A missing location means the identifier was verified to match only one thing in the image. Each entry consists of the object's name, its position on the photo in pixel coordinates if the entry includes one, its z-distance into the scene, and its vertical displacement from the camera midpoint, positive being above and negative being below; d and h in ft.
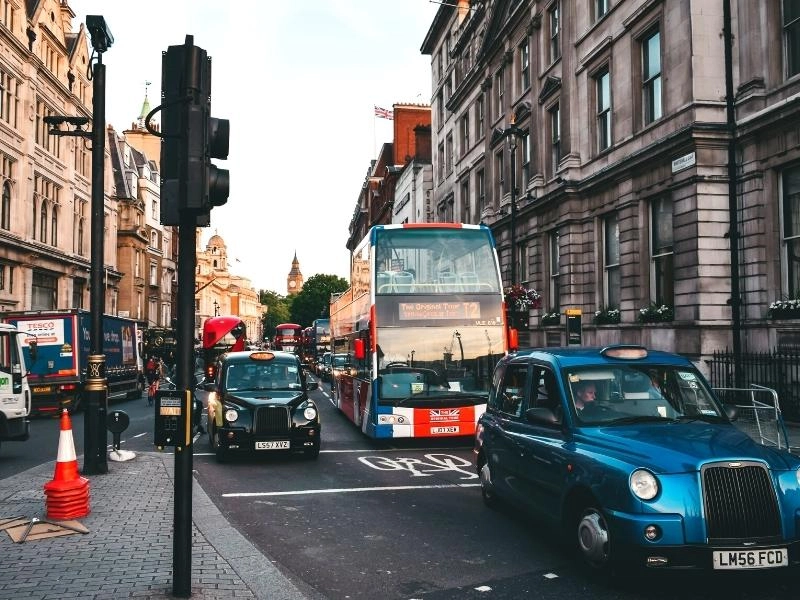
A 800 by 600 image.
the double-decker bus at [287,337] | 198.80 -0.14
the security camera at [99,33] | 33.89 +14.24
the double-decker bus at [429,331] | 45.06 +0.33
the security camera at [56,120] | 40.07 +11.96
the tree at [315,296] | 392.47 +21.90
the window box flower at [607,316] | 75.97 +2.05
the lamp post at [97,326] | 33.76 +0.51
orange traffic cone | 24.53 -5.12
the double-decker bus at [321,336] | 177.58 +0.12
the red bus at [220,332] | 153.13 +0.99
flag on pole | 210.59 +63.83
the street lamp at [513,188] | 73.38 +15.72
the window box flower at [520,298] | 75.10 +3.94
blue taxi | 16.66 -3.23
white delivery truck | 40.57 -2.98
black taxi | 39.17 -4.23
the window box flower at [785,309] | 52.54 +1.93
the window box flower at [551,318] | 90.94 +2.24
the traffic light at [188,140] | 16.20 +4.35
